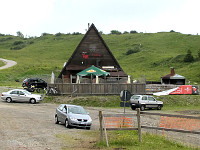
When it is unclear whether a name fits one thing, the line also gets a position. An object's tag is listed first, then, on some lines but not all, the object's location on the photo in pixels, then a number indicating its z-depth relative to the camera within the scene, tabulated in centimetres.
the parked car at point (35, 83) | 4566
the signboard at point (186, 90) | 4059
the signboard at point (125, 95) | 2333
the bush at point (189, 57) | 8006
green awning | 4088
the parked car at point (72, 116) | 2066
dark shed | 5409
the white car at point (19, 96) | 3706
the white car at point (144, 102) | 3397
